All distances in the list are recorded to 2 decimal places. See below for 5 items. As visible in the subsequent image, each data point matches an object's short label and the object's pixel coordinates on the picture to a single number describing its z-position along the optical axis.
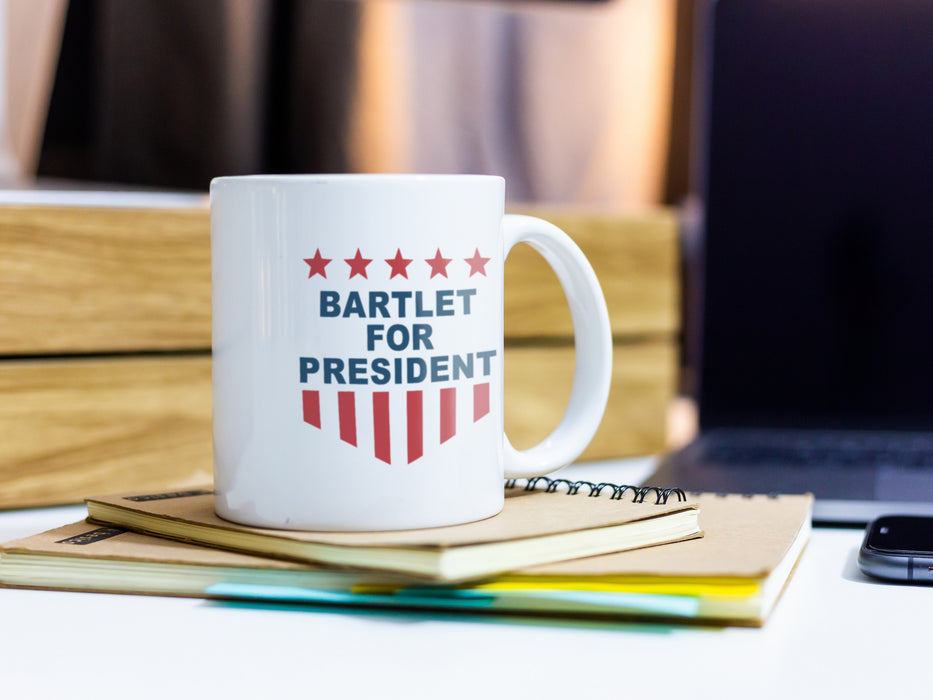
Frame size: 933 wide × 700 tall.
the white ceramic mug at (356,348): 0.39
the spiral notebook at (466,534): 0.36
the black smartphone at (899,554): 0.42
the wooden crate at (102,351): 0.58
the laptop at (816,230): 0.71
